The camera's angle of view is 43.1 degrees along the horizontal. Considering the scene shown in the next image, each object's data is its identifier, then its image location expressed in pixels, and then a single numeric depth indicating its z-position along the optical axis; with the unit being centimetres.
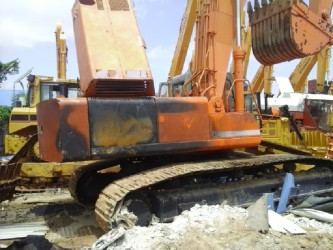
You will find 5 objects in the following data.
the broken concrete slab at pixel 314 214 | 493
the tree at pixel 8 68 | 2692
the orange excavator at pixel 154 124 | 435
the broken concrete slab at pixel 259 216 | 443
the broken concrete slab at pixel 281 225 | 450
